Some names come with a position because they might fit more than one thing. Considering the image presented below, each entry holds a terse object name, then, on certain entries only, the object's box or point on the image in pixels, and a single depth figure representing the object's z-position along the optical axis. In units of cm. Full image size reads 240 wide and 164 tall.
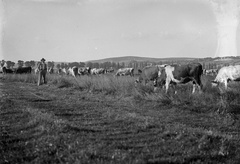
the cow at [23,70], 4712
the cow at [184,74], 1736
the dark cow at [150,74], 2336
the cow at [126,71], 5607
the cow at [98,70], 6462
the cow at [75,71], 4896
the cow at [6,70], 4509
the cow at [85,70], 5396
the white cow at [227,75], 1870
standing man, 2662
